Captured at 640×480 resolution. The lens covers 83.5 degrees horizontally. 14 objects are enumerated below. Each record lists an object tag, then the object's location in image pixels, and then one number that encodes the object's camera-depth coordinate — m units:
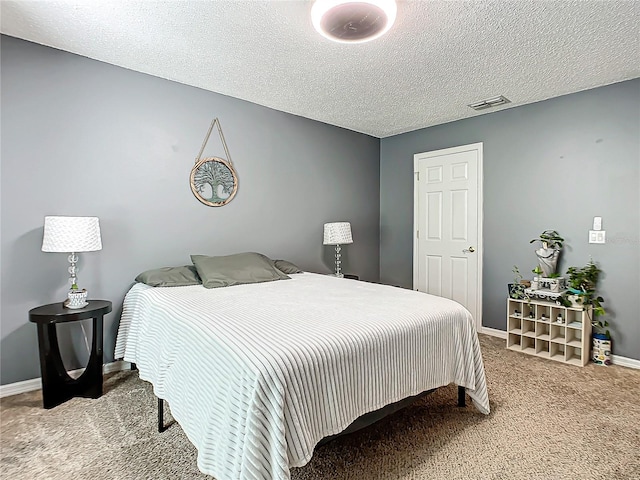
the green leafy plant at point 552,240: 3.36
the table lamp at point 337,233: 3.98
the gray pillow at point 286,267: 3.50
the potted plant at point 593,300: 3.00
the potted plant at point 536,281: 3.30
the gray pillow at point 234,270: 2.80
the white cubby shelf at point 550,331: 3.02
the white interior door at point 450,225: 4.00
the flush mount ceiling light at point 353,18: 1.87
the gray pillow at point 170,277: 2.69
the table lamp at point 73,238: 2.25
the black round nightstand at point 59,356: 2.22
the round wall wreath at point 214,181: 3.26
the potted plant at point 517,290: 3.36
